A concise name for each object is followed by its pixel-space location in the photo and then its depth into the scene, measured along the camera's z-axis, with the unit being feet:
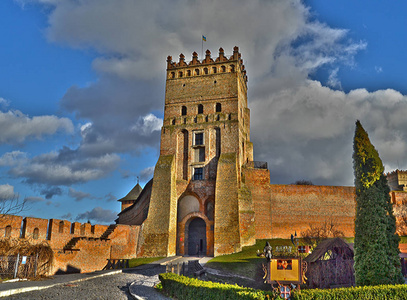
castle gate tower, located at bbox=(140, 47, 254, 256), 92.89
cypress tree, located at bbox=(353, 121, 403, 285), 39.81
